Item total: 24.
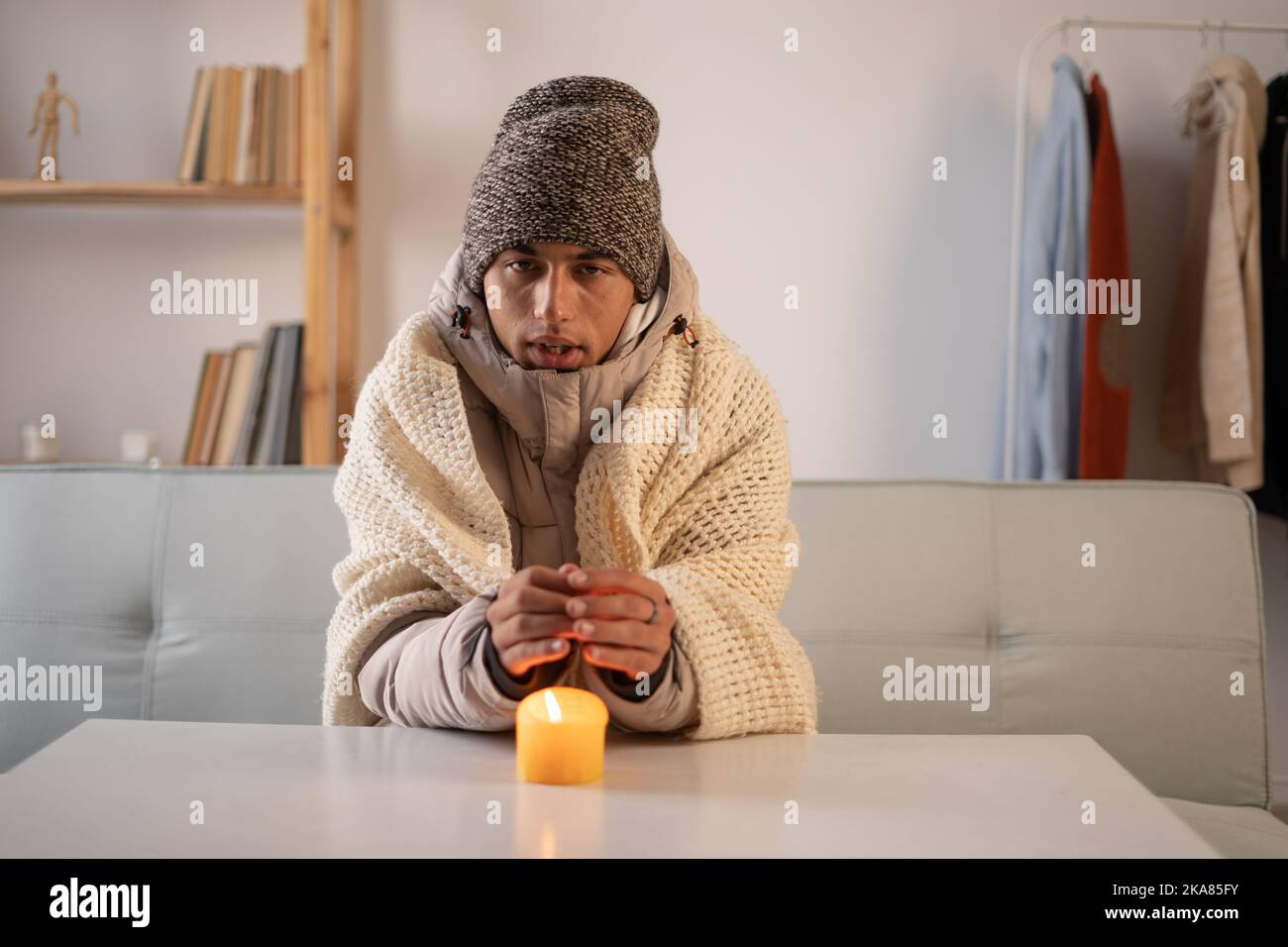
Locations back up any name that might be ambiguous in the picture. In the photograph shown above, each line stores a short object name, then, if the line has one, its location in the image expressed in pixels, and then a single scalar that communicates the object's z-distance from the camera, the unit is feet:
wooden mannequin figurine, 8.18
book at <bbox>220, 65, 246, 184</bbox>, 7.88
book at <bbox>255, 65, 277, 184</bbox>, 7.84
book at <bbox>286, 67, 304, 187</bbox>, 7.84
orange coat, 7.58
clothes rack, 7.91
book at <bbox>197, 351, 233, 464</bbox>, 8.07
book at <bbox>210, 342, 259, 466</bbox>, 8.05
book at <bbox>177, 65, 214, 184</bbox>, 7.87
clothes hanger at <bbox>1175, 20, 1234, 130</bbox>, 7.65
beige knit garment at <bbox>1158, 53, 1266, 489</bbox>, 7.51
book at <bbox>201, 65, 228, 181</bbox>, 7.86
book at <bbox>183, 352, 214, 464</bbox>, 8.06
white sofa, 5.09
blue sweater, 7.56
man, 3.56
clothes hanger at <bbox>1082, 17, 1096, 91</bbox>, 8.24
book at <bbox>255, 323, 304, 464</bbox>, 7.92
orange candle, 2.60
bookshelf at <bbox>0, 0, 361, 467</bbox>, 7.65
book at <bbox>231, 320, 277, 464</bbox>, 7.96
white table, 2.24
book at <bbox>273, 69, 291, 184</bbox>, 7.85
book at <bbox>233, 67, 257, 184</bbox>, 7.84
